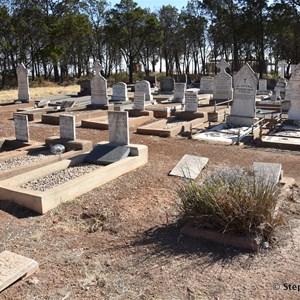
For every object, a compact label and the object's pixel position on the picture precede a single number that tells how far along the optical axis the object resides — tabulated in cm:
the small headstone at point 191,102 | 1451
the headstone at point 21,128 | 931
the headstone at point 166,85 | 2672
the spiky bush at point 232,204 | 423
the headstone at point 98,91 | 1753
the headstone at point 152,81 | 3130
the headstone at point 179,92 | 1938
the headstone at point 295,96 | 1218
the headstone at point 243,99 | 1258
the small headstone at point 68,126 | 908
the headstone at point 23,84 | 2005
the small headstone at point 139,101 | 1573
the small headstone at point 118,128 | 819
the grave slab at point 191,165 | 725
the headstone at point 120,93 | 2072
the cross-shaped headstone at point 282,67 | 2646
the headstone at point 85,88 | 2530
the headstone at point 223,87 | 1975
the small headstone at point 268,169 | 596
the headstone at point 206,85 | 2482
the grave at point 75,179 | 554
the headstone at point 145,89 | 2022
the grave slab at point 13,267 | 354
